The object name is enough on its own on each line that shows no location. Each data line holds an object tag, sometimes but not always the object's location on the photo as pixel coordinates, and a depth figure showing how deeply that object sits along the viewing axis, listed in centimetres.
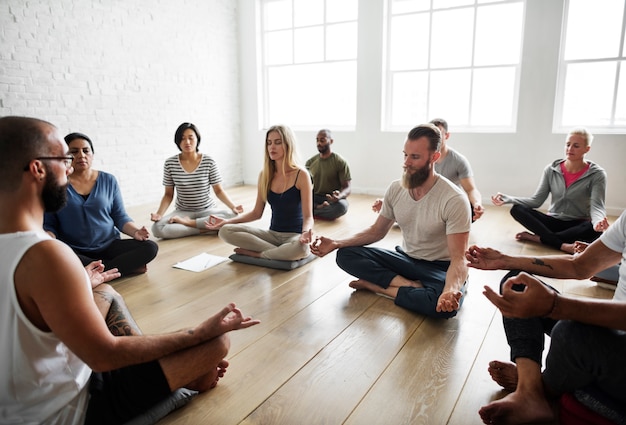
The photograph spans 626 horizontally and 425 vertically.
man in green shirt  498
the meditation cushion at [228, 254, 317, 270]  327
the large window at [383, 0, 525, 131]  570
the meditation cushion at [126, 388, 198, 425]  157
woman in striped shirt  415
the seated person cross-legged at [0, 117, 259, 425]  110
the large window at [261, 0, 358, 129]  675
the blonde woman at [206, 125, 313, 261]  328
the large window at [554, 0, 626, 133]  513
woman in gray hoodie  367
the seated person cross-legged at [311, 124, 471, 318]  236
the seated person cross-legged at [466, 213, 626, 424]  133
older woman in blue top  292
